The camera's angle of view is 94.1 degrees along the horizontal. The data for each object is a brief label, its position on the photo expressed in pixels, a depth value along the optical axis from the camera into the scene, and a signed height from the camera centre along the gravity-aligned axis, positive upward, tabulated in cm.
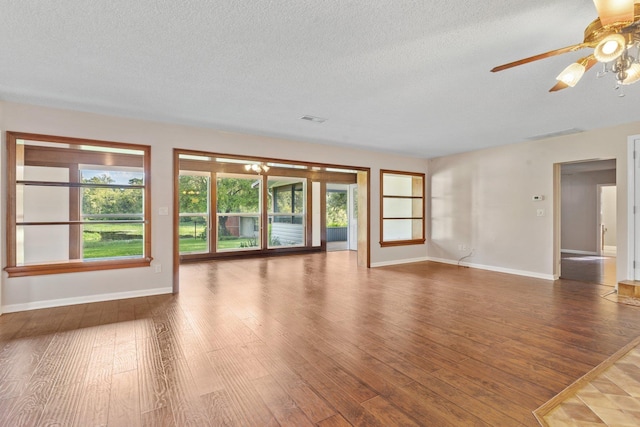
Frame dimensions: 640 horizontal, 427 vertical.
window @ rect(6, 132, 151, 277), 369 +13
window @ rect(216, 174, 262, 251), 813 +9
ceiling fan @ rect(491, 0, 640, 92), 153 +103
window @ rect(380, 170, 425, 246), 707 +15
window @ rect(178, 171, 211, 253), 769 +8
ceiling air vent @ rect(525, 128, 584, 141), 476 +134
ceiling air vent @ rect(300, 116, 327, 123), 415 +135
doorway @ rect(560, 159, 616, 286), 804 +2
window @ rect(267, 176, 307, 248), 907 +10
